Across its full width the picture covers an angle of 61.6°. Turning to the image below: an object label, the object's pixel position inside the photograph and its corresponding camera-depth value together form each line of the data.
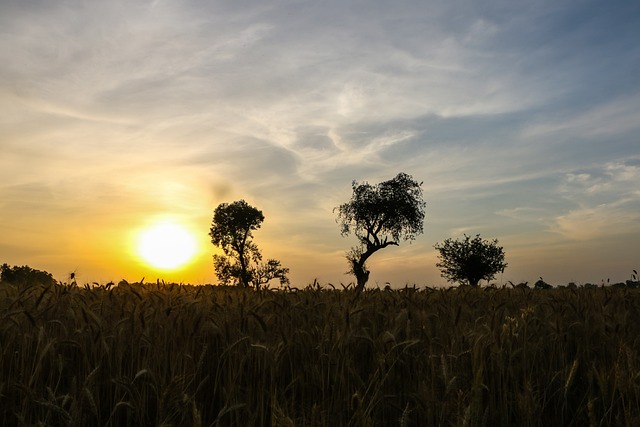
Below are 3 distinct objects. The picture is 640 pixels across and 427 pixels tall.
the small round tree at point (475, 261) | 59.06
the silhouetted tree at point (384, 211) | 58.53
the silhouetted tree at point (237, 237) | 67.75
